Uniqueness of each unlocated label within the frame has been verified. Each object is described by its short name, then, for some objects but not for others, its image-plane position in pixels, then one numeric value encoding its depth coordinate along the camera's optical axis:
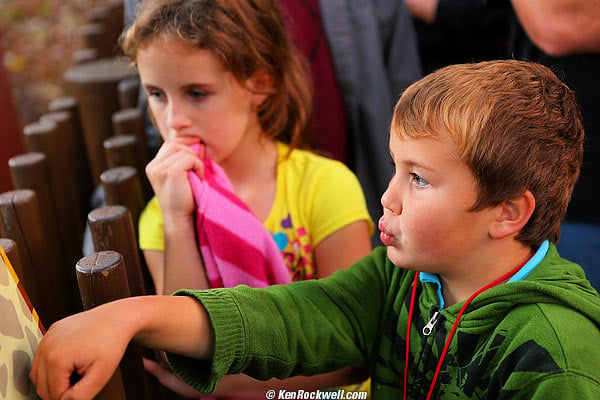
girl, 1.83
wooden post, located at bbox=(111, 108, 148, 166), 2.53
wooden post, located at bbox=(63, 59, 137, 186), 3.28
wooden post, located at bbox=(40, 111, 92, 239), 2.68
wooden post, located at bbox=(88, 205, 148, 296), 1.69
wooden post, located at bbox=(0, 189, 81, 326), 1.87
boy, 1.25
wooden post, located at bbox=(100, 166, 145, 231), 2.04
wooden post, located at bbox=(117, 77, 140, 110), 2.99
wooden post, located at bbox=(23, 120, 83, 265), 2.43
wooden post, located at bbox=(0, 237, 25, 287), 1.55
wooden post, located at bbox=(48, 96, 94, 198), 2.94
